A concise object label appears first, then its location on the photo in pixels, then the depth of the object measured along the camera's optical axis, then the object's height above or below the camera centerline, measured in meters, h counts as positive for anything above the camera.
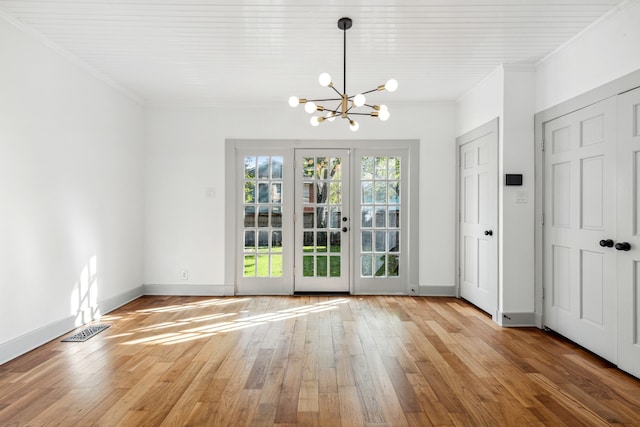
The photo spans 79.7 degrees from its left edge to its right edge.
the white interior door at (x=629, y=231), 2.78 -0.13
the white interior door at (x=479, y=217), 4.27 -0.04
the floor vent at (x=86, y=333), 3.55 -1.16
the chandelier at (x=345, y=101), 3.06 +0.96
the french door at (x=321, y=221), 5.45 -0.10
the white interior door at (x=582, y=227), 3.04 -0.12
